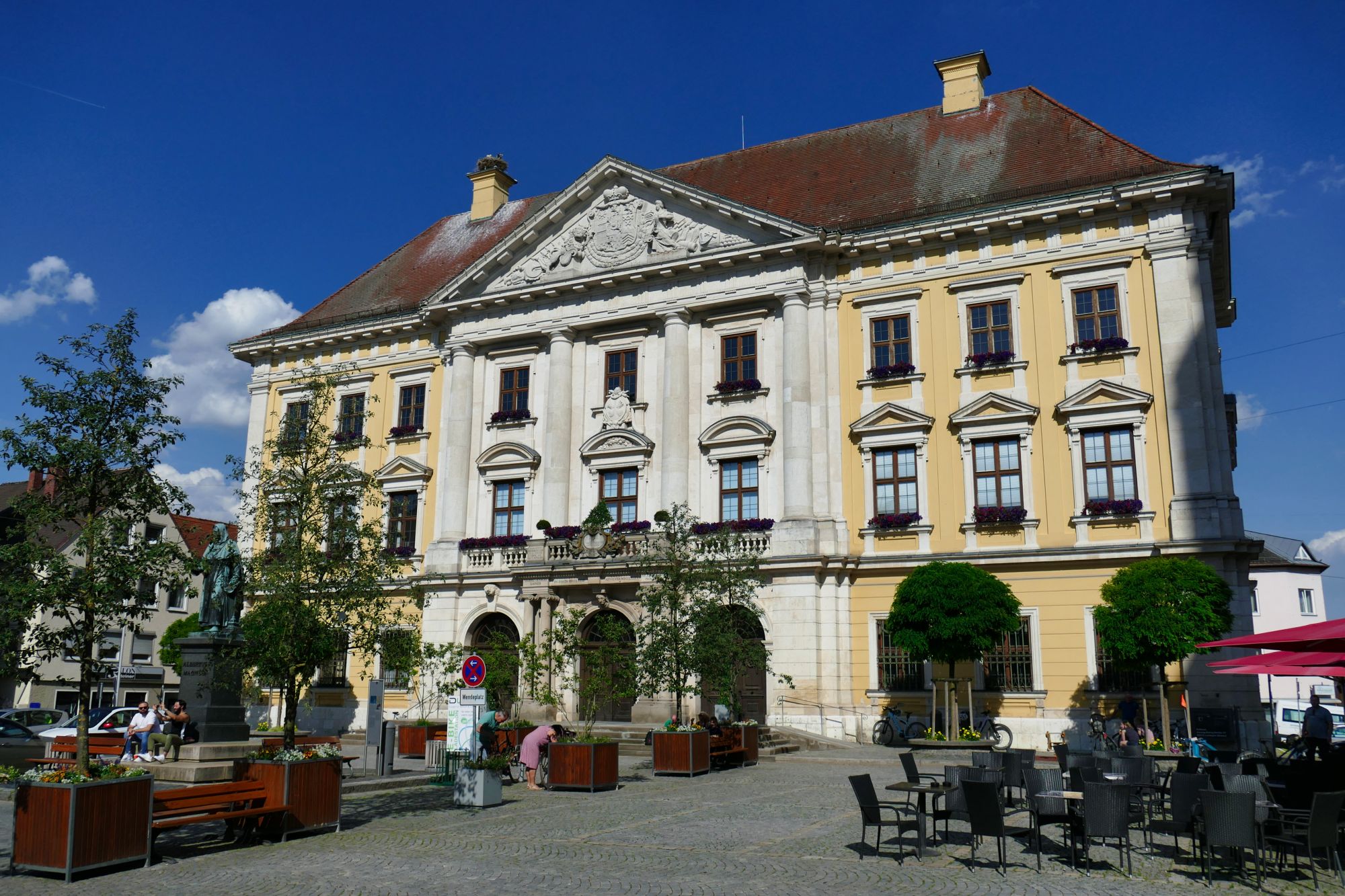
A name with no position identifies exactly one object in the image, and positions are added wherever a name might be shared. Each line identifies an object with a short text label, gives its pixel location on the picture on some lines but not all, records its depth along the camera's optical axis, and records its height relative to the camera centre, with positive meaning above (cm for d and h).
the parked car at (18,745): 2383 -218
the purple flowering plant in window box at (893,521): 3070 +353
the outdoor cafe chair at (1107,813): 1145 -170
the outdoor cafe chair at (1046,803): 1237 -177
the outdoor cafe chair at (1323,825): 1112 -178
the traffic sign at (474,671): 1909 -43
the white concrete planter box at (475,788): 1703 -218
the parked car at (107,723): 2648 -196
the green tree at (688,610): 2478 +86
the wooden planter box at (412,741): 2589 -221
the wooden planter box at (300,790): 1383 -183
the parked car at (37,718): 3138 -217
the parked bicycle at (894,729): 2847 -209
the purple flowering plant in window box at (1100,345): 2905 +801
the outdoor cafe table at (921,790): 1249 -165
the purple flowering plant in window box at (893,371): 3158 +795
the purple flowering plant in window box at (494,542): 3506 +335
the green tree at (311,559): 1527 +128
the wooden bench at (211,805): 1242 -186
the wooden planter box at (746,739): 2438 -205
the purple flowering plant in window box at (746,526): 3159 +350
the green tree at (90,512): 1288 +165
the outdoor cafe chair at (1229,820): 1115 -174
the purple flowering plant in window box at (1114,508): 2812 +359
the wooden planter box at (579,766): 1902 -207
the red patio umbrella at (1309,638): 1301 +14
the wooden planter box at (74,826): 1127 -187
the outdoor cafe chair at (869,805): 1234 -176
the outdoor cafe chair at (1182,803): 1232 -173
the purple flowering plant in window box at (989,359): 3041 +798
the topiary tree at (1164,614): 2400 +78
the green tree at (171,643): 5331 +12
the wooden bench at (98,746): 1848 -179
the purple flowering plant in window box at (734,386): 3331 +791
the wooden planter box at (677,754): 2206 -212
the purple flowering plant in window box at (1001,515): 2944 +356
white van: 4581 -281
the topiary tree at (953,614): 2612 +81
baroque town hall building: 2869 +774
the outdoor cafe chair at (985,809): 1162 -169
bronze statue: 2062 +97
